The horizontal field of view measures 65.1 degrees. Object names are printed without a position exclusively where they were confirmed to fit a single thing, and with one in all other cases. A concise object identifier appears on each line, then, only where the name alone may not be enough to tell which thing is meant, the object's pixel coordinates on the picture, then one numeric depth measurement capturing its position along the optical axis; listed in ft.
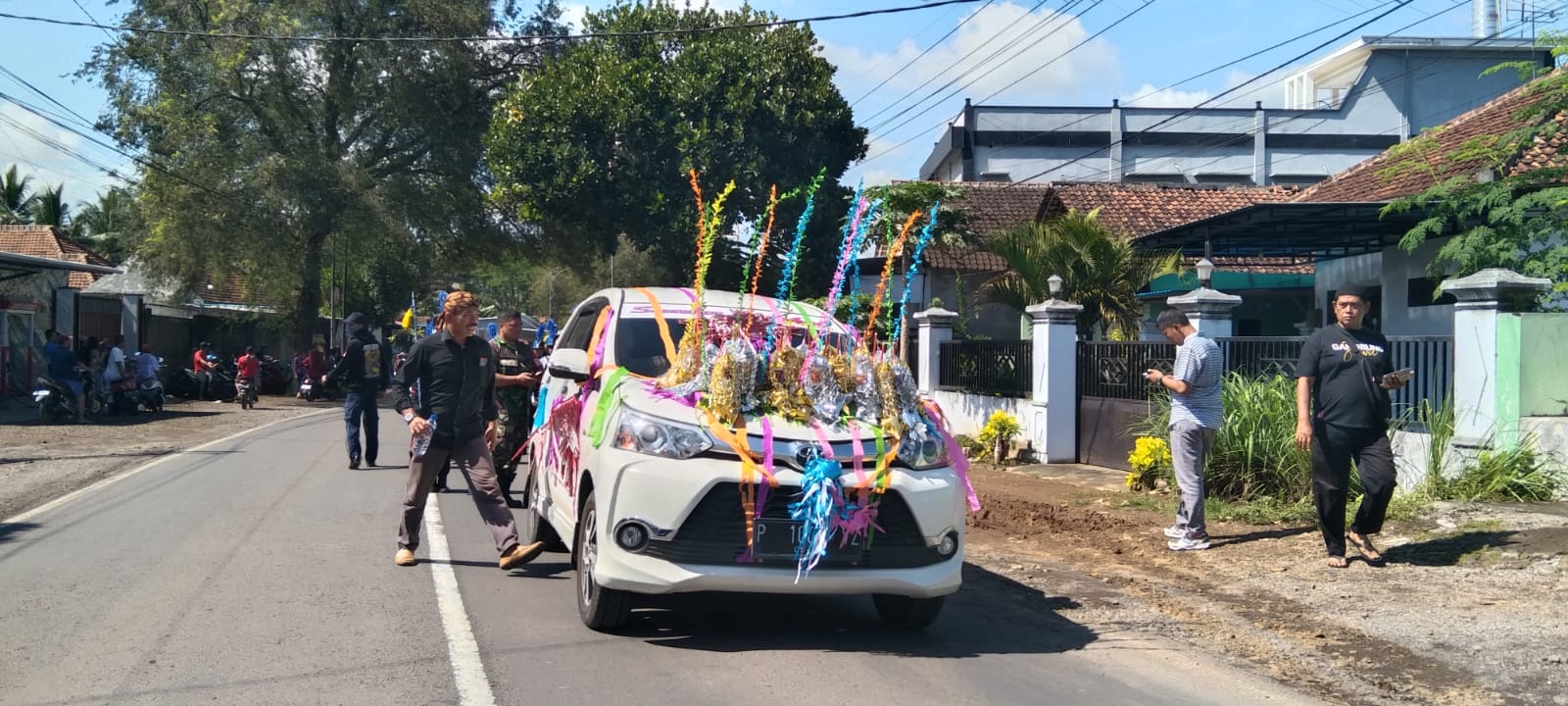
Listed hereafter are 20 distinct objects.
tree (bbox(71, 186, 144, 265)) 110.42
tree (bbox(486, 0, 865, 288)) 97.14
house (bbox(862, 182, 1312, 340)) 79.51
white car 18.43
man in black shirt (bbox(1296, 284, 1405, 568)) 25.14
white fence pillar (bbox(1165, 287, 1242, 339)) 41.14
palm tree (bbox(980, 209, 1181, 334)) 57.16
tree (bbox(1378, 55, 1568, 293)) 37.11
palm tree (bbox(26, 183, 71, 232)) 155.94
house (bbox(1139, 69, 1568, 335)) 47.85
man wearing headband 25.18
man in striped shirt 27.81
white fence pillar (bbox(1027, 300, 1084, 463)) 48.57
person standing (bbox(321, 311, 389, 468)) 43.83
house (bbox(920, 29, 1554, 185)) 154.30
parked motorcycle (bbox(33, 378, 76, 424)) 67.56
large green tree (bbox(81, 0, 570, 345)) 103.04
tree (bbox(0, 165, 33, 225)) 154.20
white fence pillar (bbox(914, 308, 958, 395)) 63.16
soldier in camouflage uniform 35.73
